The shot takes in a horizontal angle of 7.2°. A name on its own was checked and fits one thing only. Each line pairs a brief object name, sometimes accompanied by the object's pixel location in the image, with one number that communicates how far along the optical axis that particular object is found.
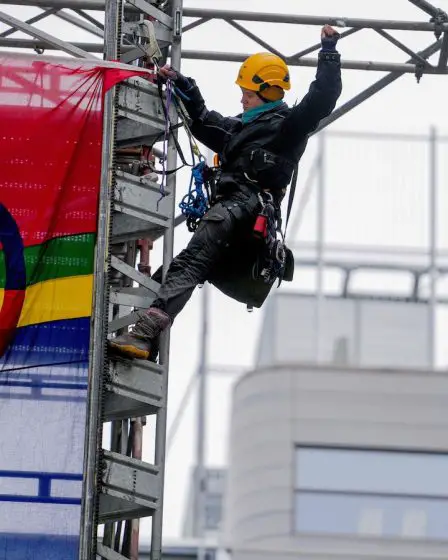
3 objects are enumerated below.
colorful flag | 16.82
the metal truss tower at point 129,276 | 16.99
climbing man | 17.35
